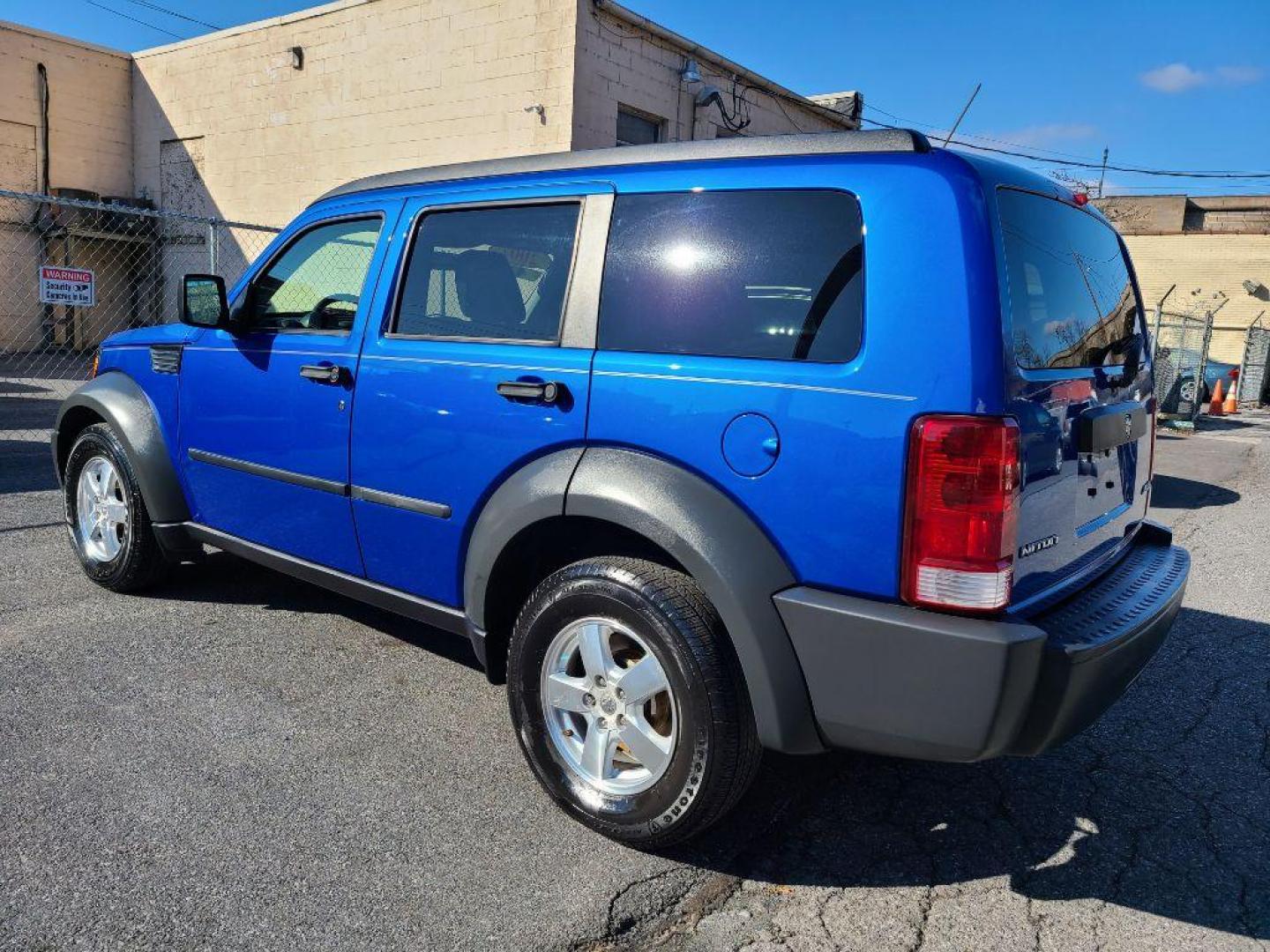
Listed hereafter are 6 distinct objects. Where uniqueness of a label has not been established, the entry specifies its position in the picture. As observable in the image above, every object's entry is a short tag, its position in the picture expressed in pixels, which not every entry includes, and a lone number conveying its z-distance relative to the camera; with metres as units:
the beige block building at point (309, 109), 12.34
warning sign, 8.67
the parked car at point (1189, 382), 16.42
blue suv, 2.21
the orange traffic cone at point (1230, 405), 20.84
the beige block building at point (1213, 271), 29.08
